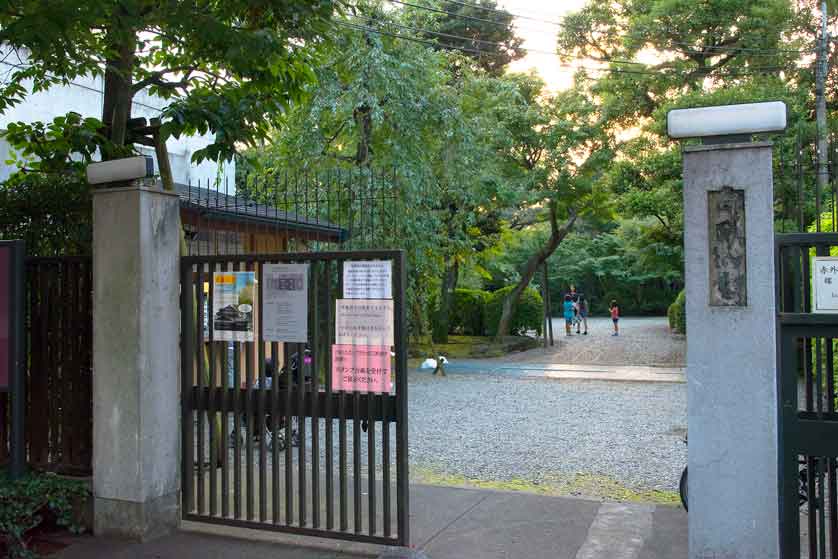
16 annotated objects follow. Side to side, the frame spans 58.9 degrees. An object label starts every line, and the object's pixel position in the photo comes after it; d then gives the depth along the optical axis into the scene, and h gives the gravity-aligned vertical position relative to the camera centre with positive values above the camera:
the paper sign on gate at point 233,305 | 5.55 -0.03
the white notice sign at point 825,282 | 4.05 +0.07
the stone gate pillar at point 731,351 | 4.21 -0.32
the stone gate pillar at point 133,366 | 5.38 -0.47
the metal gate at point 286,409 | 5.04 -0.78
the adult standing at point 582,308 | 29.70 -0.44
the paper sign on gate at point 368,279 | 5.07 +0.14
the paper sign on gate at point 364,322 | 5.09 -0.15
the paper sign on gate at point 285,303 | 5.33 -0.02
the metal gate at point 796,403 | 4.09 -0.61
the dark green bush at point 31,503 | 5.11 -1.44
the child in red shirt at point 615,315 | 28.39 -0.70
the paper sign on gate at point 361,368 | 5.07 -0.47
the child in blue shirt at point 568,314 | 28.45 -0.66
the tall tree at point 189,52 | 5.49 +2.08
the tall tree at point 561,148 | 21.38 +4.39
